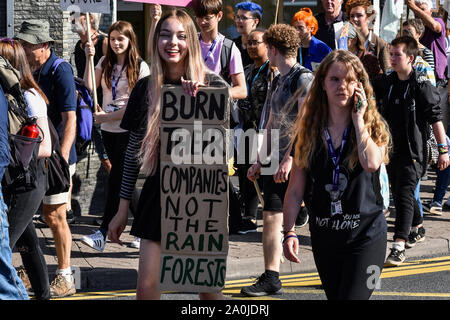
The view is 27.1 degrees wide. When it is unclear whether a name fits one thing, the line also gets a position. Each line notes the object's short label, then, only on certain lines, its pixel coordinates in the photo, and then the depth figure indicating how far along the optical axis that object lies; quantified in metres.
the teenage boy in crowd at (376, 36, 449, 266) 8.27
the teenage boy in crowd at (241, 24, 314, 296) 6.91
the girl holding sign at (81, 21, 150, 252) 8.29
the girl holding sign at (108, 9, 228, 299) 4.94
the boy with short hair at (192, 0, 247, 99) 7.98
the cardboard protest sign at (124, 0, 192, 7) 8.80
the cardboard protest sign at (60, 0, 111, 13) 8.76
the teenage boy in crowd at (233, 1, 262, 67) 9.96
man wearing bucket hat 7.02
